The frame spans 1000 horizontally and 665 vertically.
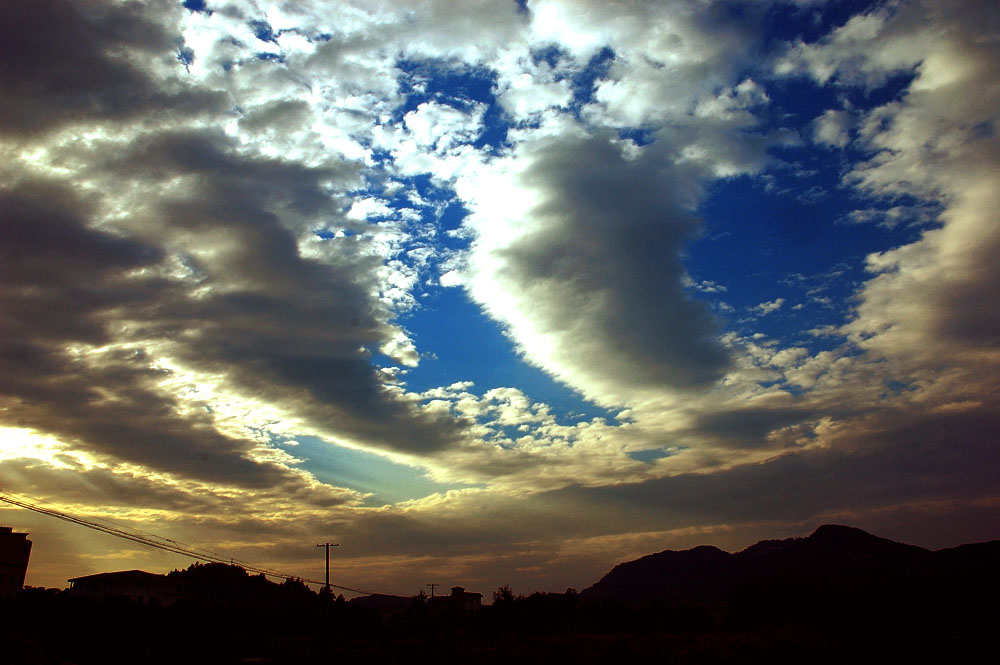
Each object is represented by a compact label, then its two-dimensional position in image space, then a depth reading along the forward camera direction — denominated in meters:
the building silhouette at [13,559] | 100.31
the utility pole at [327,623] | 60.94
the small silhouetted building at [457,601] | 161.25
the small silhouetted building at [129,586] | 109.25
